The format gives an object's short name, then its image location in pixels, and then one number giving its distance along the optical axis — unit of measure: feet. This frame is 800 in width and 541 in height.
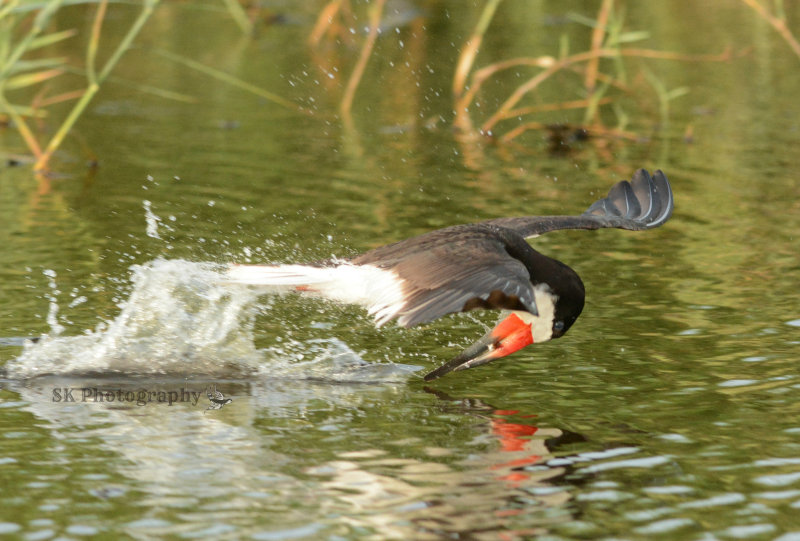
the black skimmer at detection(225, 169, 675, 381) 34.86
